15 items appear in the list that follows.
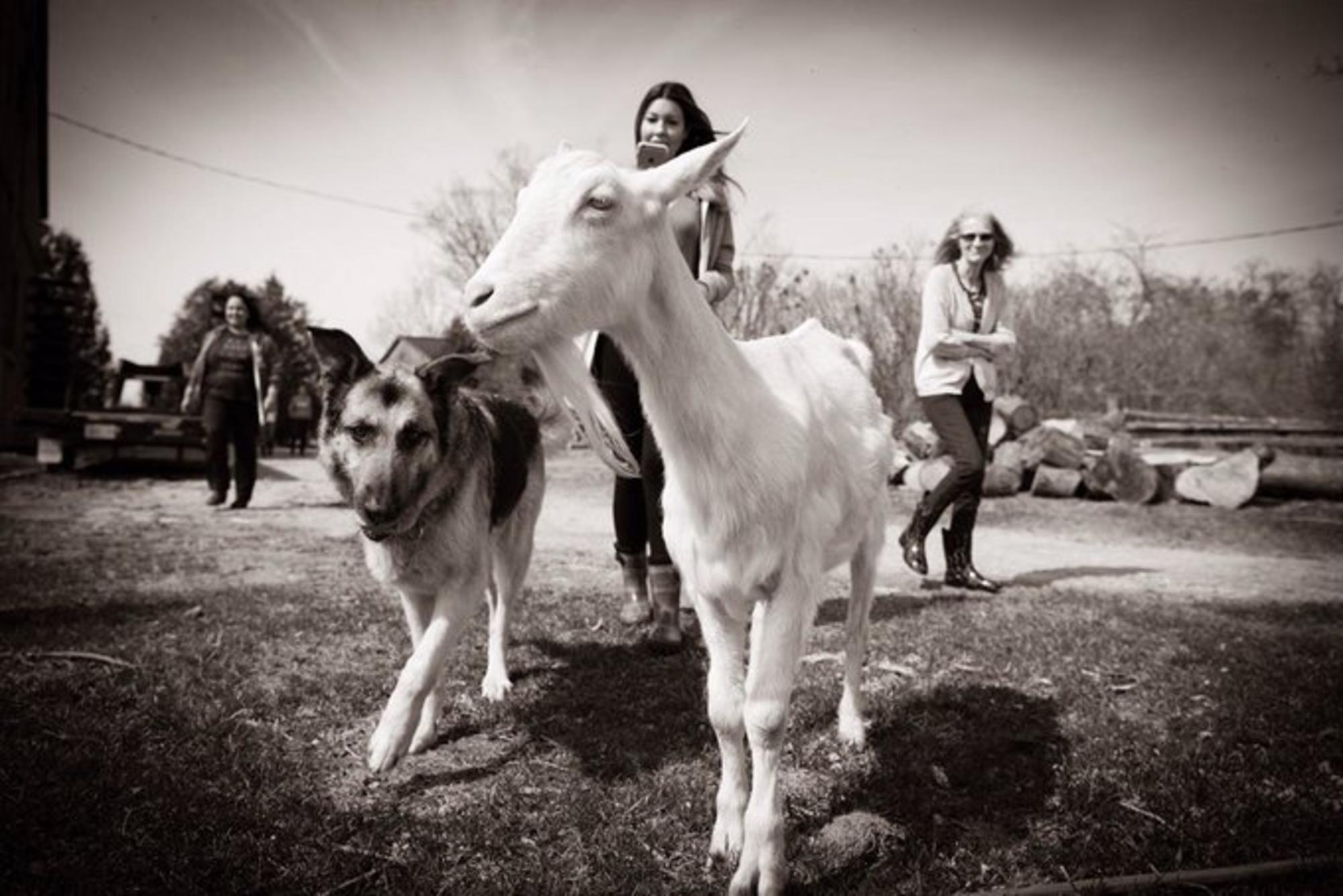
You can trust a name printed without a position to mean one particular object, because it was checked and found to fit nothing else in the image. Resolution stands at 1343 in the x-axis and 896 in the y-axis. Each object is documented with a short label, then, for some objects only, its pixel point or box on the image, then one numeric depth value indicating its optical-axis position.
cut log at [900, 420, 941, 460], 15.37
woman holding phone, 3.83
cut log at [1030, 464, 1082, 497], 13.51
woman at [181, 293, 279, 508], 9.94
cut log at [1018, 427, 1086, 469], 13.87
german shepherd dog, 3.11
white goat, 2.02
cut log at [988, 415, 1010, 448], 14.97
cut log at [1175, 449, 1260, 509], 12.37
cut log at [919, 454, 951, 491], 13.70
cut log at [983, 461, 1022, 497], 13.84
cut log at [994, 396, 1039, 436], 15.11
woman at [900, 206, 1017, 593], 6.11
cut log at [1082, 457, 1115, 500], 13.19
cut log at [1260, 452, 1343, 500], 12.34
